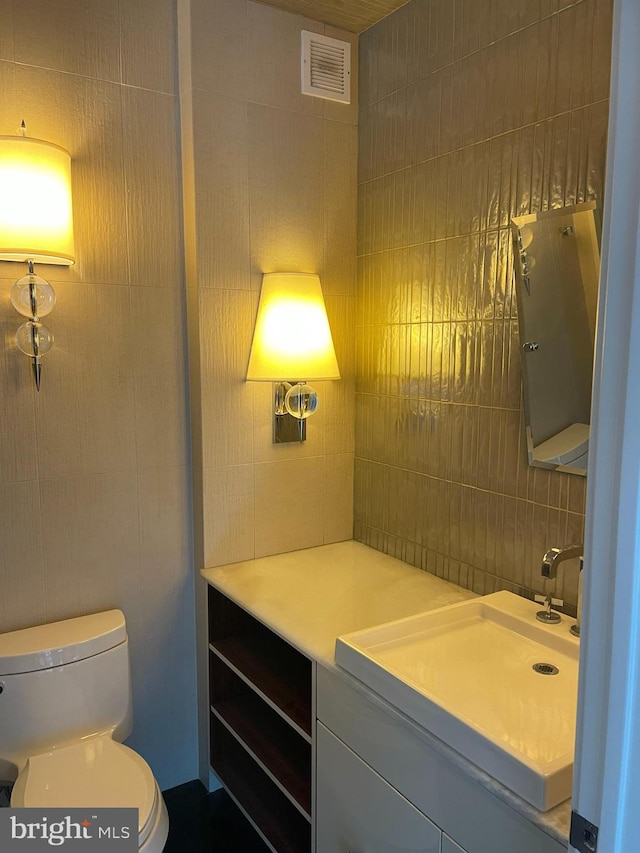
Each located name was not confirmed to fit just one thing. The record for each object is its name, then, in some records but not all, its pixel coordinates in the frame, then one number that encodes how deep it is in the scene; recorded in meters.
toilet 1.53
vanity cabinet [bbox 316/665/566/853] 1.05
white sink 1.04
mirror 1.46
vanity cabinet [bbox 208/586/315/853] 1.70
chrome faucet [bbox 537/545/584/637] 1.33
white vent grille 2.04
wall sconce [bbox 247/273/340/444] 1.92
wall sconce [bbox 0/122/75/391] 1.56
